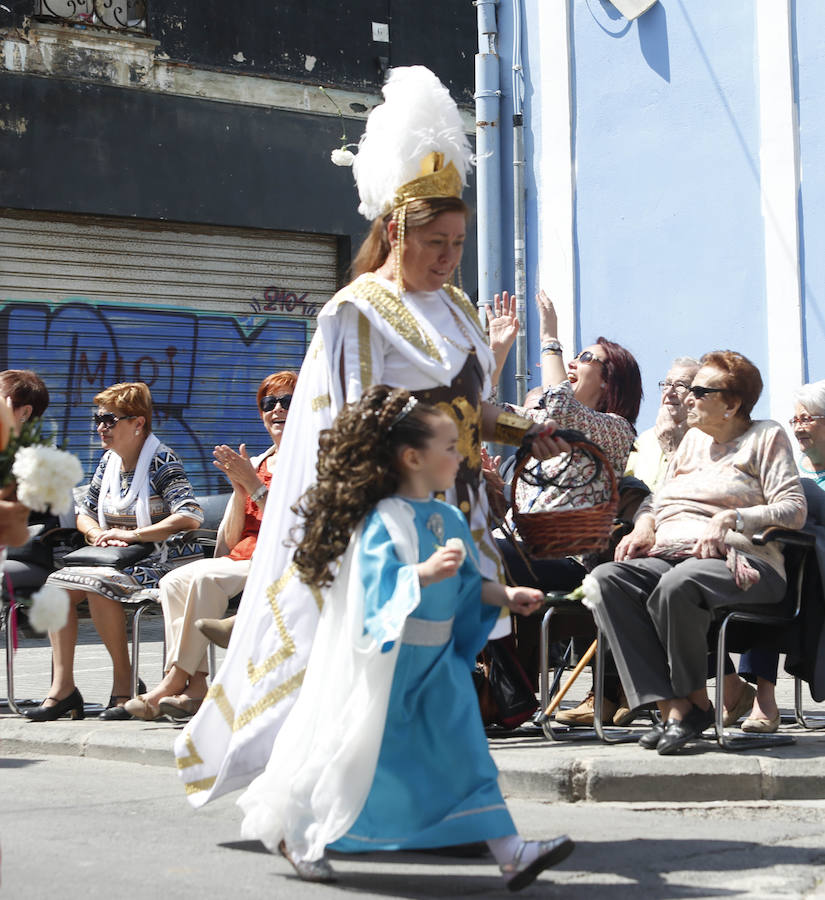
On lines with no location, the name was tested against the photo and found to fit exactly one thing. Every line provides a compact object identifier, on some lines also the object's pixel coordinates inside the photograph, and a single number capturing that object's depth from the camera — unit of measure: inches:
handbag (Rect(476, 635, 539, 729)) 250.1
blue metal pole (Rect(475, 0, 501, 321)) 458.9
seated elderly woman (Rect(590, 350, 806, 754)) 233.8
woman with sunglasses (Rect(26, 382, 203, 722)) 297.4
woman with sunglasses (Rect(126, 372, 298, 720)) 282.4
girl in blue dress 161.2
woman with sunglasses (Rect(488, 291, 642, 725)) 253.4
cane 265.2
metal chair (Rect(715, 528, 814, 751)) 236.8
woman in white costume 181.8
